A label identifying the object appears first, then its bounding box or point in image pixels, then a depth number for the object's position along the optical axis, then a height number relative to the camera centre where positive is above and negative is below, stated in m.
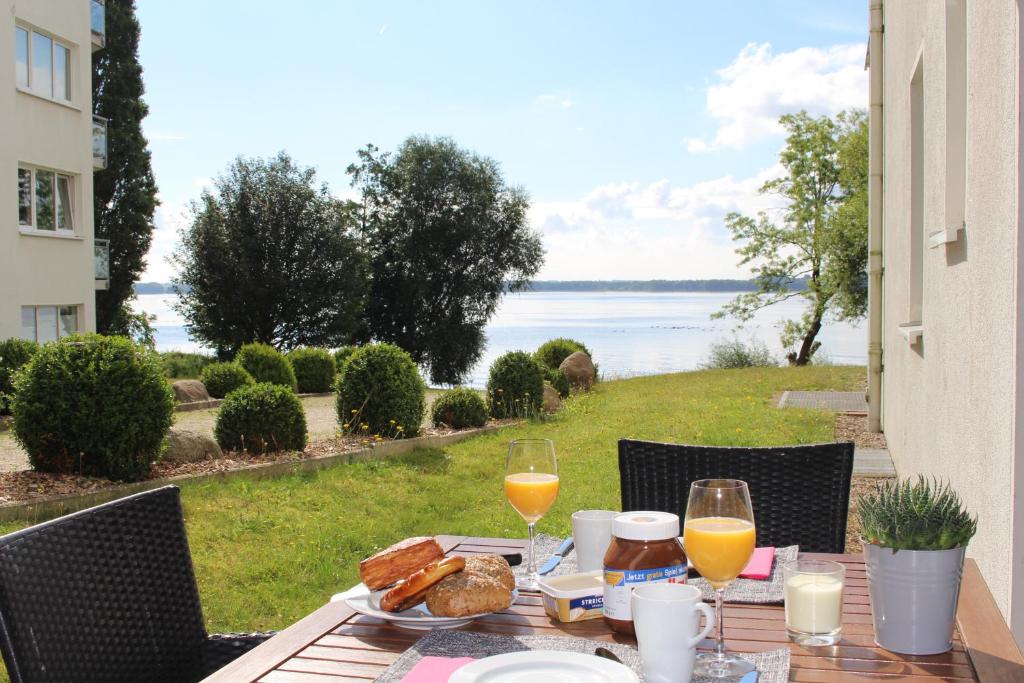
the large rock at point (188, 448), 8.52 -1.12
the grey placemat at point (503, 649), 1.53 -0.59
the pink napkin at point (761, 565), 2.12 -0.58
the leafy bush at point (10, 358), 12.66 -0.35
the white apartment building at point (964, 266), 2.50 +0.24
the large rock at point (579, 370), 16.59 -0.80
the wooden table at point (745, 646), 1.57 -0.61
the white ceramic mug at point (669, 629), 1.39 -0.48
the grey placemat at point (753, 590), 1.98 -0.60
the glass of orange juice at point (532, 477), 2.16 -0.37
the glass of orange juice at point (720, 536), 1.62 -0.38
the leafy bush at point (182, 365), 19.84 -0.77
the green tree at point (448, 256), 29.97 +2.48
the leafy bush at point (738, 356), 22.69 -0.78
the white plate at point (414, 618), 1.80 -0.59
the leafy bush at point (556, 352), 17.53 -0.48
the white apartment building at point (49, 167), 15.57 +3.11
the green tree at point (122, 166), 23.31 +4.45
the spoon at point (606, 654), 1.50 -0.55
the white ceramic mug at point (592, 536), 2.02 -0.47
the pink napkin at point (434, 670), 1.48 -0.58
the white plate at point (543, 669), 1.40 -0.55
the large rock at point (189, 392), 14.99 -1.02
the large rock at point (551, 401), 13.52 -1.12
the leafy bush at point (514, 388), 12.68 -0.86
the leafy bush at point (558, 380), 15.17 -0.90
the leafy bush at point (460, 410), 11.45 -1.05
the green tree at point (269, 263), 24.41 +1.89
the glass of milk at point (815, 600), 1.69 -0.52
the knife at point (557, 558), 2.16 -0.59
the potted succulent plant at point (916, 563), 1.59 -0.43
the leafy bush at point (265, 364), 16.50 -0.62
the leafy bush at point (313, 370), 18.20 -0.81
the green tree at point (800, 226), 26.86 +3.04
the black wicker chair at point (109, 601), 1.91 -0.64
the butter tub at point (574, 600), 1.81 -0.56
